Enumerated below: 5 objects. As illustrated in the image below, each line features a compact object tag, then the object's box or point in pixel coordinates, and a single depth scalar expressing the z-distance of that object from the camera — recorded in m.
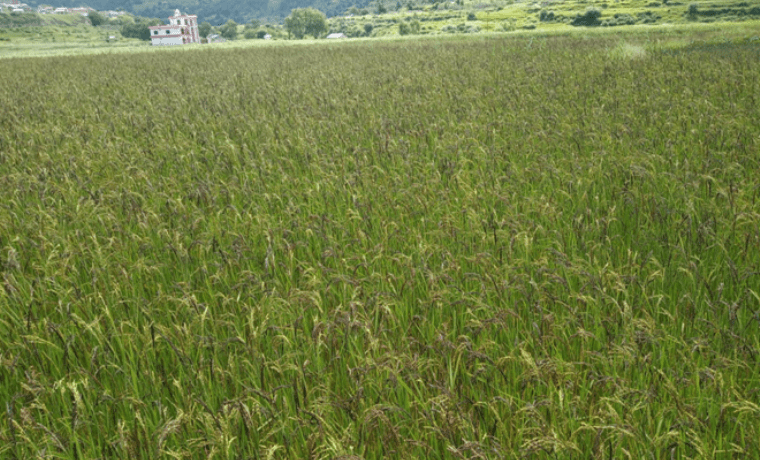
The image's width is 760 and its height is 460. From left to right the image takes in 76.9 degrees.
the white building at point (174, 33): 123.86
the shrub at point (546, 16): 99.35
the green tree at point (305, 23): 112.75
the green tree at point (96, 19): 175.25
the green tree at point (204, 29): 156.56
